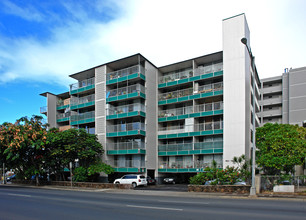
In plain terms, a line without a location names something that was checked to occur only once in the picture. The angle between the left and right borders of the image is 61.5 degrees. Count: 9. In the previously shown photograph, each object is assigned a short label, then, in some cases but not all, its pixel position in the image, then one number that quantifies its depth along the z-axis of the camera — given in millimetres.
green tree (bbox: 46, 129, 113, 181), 30156
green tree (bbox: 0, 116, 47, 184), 26906
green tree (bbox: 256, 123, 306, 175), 21516
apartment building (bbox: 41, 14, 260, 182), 30453
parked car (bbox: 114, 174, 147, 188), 28641
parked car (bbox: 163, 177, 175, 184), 34656
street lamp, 16938
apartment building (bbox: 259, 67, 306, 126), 52166
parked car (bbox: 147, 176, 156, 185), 31734
